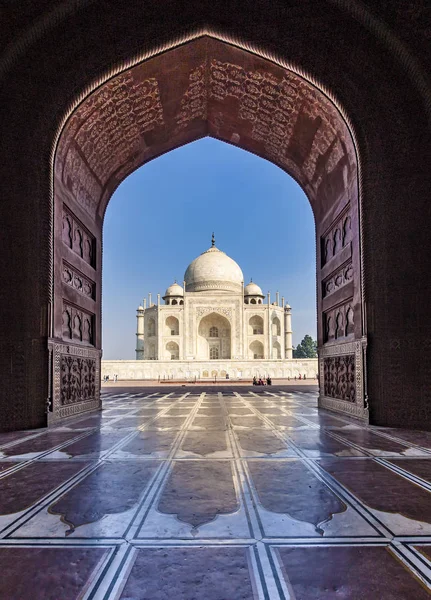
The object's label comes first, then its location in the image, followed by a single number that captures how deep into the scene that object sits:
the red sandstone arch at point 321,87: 5.82
